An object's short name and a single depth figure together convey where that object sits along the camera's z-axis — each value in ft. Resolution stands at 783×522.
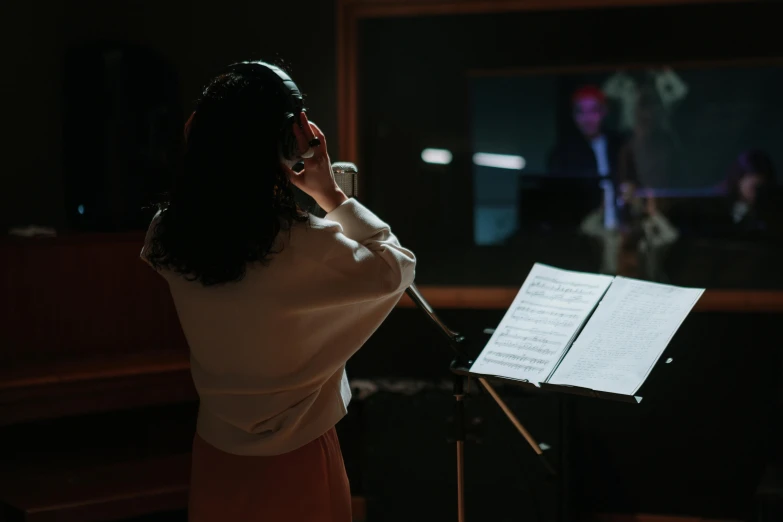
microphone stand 6.14
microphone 5.56
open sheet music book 6.10
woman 4.65
